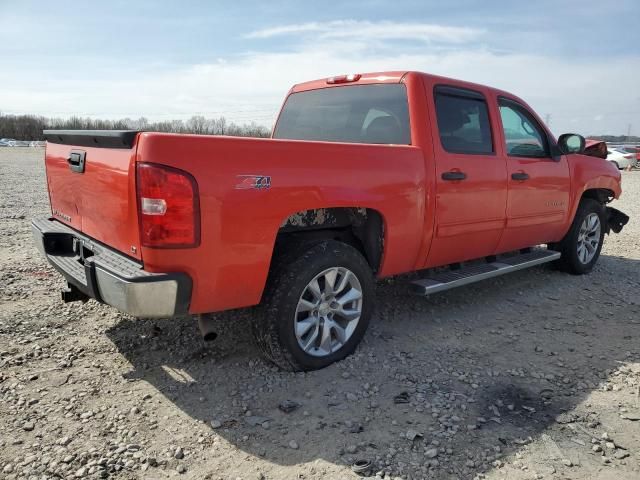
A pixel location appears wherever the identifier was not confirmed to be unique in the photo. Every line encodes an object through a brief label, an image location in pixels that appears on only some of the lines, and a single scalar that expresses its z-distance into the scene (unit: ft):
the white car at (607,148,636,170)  90.27
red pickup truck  8.66
